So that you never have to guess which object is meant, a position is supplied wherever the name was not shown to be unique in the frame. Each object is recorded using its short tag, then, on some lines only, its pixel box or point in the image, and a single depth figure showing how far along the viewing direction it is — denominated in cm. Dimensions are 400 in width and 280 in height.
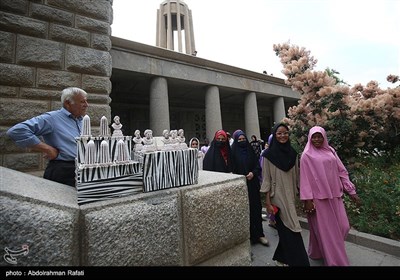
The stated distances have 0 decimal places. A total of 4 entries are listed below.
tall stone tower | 2442
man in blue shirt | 184
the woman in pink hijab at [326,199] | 252
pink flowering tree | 419
